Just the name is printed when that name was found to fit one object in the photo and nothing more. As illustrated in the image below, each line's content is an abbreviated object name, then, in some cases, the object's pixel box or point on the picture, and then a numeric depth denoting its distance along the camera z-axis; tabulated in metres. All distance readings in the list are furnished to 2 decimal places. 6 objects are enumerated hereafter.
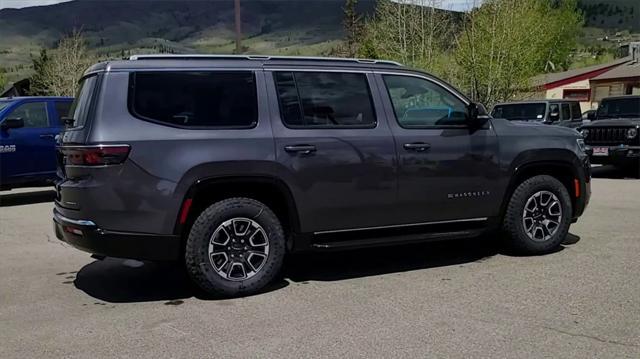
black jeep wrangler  13.84
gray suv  5.04
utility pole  17.27
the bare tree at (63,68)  47.25
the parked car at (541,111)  15.82
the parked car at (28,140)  10.89
